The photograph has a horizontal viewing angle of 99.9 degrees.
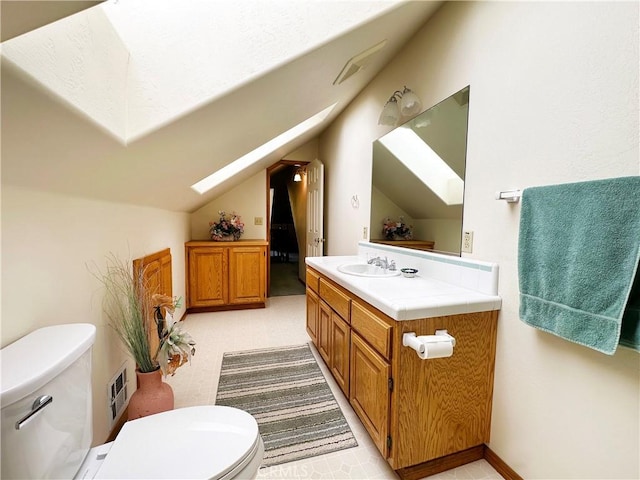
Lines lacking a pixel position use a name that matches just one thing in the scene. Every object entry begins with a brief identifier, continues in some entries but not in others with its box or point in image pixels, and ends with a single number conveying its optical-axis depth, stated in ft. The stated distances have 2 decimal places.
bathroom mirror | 5.12
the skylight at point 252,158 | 9.47
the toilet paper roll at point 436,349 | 3.44
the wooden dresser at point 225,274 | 10.87
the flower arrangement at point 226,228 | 11.51
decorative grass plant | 4.57
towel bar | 3.91
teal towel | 2.67
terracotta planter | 4.53
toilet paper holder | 3.46
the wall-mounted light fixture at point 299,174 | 15.96
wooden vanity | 3.85
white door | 12.19
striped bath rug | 4.75
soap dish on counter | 5.72
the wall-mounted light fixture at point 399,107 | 5.99
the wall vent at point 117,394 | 4.50
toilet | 1.99
